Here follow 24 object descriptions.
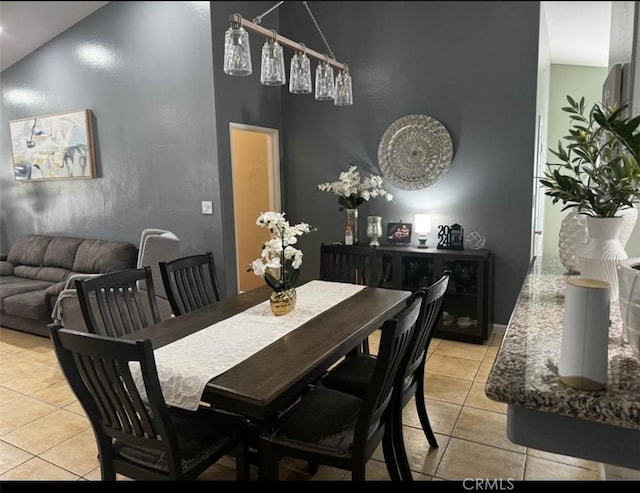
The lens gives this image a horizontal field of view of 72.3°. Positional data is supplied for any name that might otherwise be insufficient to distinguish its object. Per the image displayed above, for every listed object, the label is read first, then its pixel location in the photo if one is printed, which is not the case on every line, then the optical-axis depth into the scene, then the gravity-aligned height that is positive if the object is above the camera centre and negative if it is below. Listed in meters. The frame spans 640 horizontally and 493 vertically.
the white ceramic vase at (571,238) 1.77 -0.19
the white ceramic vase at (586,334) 0.82 -0.27
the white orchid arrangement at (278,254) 2.01 -0.27
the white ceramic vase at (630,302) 0.89 -0.23
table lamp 3.70 -0.24
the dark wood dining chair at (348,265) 2.91 -0.46
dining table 1.38 -0.57
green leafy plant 1.13 +0.07
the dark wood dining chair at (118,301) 1.95 -0.48
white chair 3.23 -0.62
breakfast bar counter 0.82 -0.40
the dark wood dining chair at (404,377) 1.74 -0.85
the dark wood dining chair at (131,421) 1.29 -0.71
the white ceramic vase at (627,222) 1.42 -0.10
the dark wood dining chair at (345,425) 1.45 -0.84
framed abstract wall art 4.43 +0.58
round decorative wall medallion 3.68 +0.37
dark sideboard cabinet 3.46 -0.69
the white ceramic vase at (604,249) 1.35 -0.18
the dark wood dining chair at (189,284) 2.37 -0.48
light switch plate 3.87 -0.08
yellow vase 2.09 -0.50
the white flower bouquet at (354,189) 3.76 +0.06
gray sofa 3.73 -0.68
